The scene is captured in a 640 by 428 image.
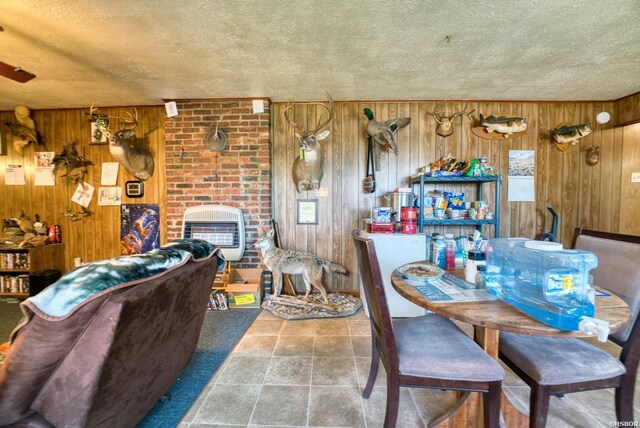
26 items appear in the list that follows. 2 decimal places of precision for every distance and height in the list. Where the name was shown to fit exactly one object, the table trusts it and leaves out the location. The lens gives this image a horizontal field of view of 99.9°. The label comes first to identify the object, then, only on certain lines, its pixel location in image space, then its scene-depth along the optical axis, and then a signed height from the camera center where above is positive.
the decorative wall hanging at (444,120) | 3.15 +1.04
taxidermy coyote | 2.96 -0.61
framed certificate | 3.34 -0.04
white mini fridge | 2.60 -0.39
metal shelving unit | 2.79 -0.01
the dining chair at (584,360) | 1.11 -0.66
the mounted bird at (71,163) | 3.43 +0.58
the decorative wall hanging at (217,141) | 3.14 +0.79
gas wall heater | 3.07 -0.22
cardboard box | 2.95 -0.96
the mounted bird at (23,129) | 3.39 +1.01
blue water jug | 0.94 -0.34
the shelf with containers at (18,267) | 3.30 -0.74
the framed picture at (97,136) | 3.44 +0.92
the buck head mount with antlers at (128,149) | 3.11 +0.71
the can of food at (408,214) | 2.69 -0.06
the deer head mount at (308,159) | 2.96 +0.56
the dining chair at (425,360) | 1.10 -0.65
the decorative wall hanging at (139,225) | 3.52 -0.23
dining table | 0.97 -0.42
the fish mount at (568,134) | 3.04 +0.85
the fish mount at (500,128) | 3.08 +0.94
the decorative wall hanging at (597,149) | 3.14 +0.71
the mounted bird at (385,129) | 3.01 +0.90
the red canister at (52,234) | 3.49 -0.35
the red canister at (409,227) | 2.68 -0.19
